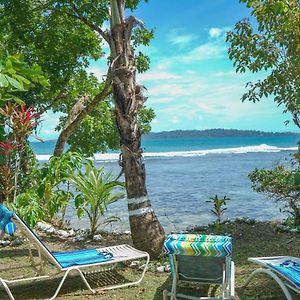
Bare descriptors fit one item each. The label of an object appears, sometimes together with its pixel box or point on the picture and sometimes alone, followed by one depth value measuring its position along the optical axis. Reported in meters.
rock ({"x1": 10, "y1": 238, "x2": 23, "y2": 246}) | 5.21
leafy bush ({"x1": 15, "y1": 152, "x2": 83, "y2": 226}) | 5.32
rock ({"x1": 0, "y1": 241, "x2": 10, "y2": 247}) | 5.20
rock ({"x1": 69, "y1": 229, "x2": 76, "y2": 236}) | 5.95
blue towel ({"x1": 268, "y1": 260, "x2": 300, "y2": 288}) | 2.86
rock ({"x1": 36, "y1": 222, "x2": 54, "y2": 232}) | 6.09
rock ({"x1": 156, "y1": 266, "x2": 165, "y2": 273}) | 4.05
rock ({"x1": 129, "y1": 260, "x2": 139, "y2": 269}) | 4.22
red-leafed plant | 4.98
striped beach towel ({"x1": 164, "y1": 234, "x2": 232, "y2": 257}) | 3.04
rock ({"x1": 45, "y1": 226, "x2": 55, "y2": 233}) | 6.00
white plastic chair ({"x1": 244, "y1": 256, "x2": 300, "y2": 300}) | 2.88
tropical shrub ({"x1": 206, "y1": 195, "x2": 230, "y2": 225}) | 5.96
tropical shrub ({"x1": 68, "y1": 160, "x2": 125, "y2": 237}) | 5.35
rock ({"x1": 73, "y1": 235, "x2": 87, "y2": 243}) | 5.52
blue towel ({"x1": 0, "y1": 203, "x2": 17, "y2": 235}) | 3.34
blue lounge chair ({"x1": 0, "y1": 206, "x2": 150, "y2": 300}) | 3.34
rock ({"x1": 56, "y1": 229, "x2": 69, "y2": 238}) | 5.89
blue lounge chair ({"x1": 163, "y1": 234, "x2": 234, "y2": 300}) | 3.07
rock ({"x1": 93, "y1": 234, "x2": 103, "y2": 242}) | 5.55
